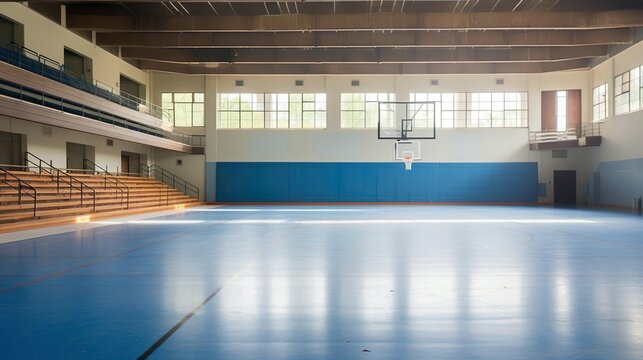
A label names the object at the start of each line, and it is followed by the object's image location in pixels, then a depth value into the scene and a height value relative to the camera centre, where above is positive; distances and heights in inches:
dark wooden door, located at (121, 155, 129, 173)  1277.1 +35.5
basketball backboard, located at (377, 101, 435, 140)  1384.1 +177.9
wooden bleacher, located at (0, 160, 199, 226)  655.1 -34.3
